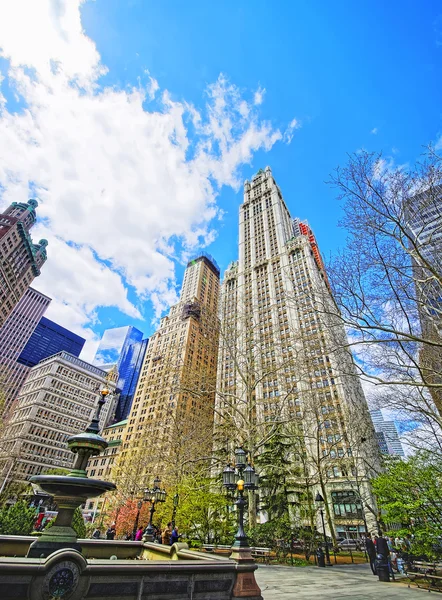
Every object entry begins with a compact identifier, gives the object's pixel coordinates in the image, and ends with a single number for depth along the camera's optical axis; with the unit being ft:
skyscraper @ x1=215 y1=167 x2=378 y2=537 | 71.41
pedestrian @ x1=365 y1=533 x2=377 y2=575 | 43.18
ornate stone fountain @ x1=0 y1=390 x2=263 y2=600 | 15.70
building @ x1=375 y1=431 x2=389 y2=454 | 124.16
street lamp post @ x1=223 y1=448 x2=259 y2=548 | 29.48
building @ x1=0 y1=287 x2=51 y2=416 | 340.90
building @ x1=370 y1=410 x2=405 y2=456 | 105.09
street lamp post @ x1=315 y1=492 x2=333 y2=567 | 51.71
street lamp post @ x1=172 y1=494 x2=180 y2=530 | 54.53
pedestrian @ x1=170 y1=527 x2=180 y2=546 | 45.65
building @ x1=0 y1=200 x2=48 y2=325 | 254.68
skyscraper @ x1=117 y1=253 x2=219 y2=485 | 72.84
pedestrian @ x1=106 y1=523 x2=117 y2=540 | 71.28
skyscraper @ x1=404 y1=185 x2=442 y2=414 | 34.15
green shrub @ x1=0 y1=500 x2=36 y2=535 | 46.88
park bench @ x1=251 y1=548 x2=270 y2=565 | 51.76
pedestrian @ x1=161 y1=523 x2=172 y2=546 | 51.70
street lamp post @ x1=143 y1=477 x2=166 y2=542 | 45.29
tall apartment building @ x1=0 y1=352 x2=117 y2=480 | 261.24
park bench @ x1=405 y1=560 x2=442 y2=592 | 32.40
